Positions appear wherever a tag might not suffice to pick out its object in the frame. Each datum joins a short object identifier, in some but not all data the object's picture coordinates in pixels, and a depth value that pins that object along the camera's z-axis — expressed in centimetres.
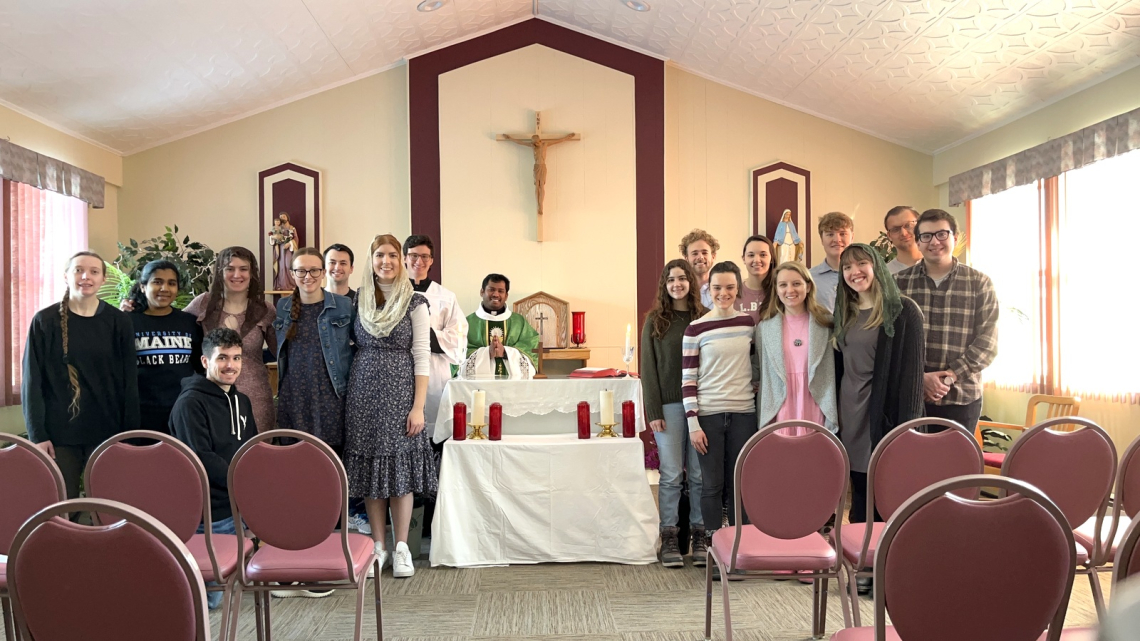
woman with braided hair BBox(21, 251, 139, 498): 278
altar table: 334
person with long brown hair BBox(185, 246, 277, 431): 299
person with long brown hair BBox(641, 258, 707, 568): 328
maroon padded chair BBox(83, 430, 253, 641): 204
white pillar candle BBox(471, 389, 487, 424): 324
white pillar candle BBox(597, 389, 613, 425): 328
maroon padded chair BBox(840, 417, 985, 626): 211
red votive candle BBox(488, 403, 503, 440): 323
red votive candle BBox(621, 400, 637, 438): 328
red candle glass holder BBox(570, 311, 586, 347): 523
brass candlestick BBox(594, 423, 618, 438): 329
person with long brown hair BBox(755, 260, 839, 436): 284
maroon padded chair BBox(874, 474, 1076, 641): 127
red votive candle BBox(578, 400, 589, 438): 325
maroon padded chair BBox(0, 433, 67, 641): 196
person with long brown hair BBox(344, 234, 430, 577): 302
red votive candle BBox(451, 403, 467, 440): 324
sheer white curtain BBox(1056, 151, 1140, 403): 421
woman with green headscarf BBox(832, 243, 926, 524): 270
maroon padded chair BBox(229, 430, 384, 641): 199
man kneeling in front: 257
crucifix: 611
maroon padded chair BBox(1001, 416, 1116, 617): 208
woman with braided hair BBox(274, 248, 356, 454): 300
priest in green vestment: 352
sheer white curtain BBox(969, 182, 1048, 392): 498
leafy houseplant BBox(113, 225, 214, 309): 550
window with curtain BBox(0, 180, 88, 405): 463
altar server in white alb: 351
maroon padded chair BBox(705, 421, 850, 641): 205
